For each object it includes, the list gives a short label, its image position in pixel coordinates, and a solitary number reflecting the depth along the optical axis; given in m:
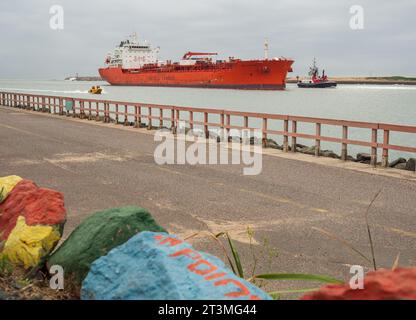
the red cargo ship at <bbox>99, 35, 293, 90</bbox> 106.12
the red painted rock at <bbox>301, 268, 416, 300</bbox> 2.31
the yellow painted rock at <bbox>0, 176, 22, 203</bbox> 5.34
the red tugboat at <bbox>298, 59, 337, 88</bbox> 164.88
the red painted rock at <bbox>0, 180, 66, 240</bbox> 4.76
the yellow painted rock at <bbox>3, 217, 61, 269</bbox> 4.43
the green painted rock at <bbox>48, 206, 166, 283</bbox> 4.00
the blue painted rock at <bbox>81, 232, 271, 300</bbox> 2.67
